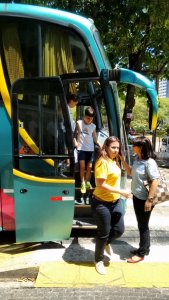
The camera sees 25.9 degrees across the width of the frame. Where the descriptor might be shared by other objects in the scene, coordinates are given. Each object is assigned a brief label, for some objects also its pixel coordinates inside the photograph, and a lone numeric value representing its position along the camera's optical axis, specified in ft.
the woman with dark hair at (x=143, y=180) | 15.40
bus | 16.05
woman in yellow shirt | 14.58
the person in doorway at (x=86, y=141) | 21.34
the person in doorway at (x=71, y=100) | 18.79
